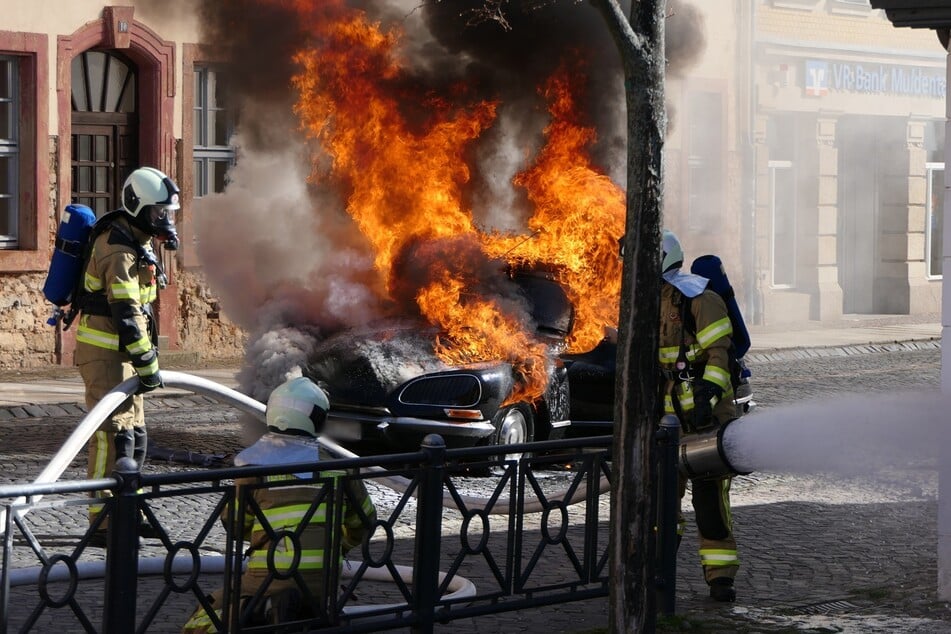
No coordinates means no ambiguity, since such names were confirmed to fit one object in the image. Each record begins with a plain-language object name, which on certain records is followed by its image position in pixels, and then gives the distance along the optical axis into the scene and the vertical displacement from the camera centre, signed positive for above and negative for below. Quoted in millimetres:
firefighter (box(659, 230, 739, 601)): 11767 -572
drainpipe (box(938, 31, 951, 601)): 11441 -959
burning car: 16003 -921
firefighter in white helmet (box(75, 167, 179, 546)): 13118 -352
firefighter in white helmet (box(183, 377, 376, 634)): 8689 -904
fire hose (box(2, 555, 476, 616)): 9522 -1252
